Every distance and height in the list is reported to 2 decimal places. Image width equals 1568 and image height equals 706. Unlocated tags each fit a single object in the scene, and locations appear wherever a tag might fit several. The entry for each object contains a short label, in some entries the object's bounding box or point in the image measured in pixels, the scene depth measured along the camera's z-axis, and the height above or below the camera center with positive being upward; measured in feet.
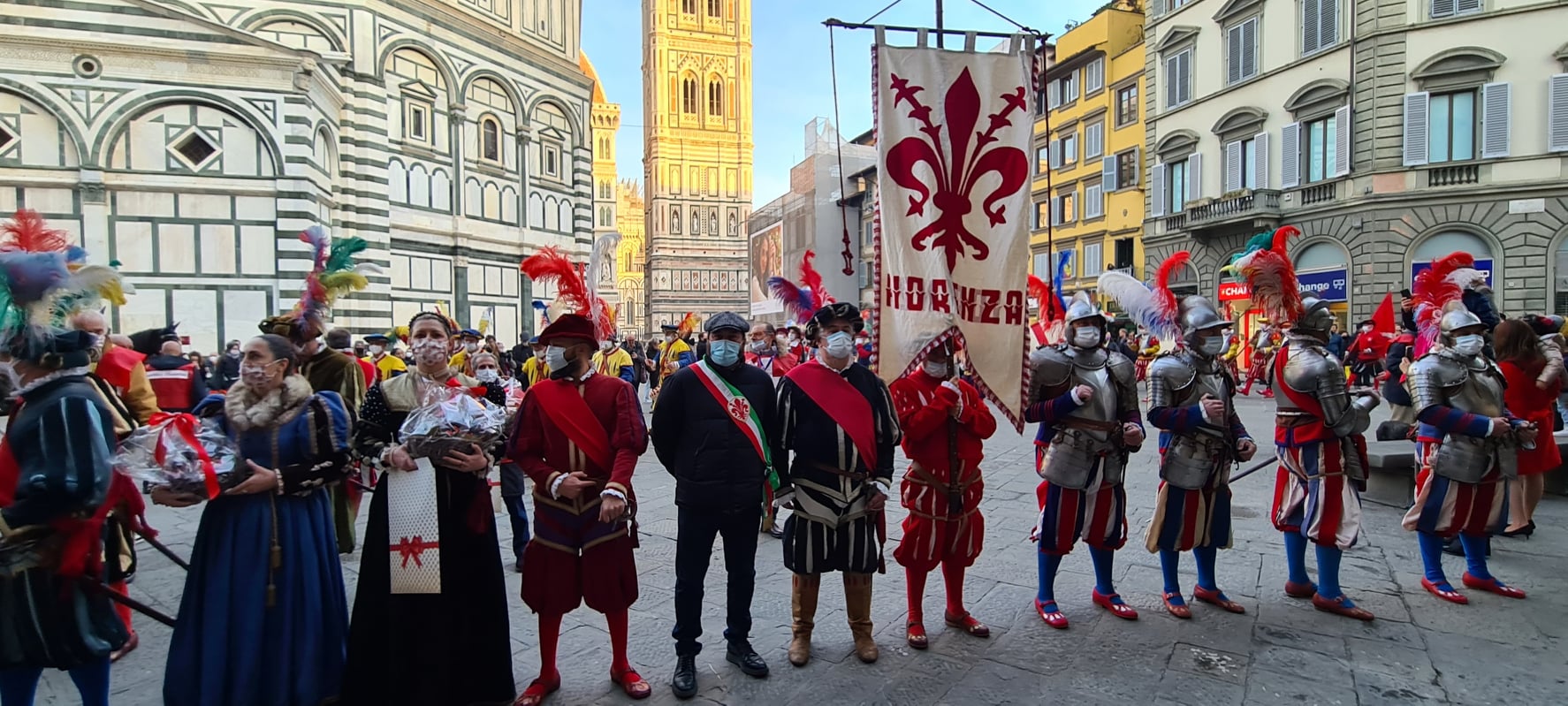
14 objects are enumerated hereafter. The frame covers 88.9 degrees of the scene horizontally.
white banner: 13.06 +2.01
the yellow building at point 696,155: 250.16 +57.41
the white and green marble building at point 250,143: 52.34 +14.21
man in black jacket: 12.16 -2.04
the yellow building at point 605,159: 269.23 +59.59
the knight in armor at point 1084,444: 14.25 -2.04
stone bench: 22.33 -4.21
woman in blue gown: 10.18 -3.00
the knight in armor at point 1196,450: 14.49 -2.20
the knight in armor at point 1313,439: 14.48 -2.05
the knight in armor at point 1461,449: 15.33 -2.33
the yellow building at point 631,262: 290.97 +26.56
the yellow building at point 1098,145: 95.04 +23.52
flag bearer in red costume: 13.52 -2.47
